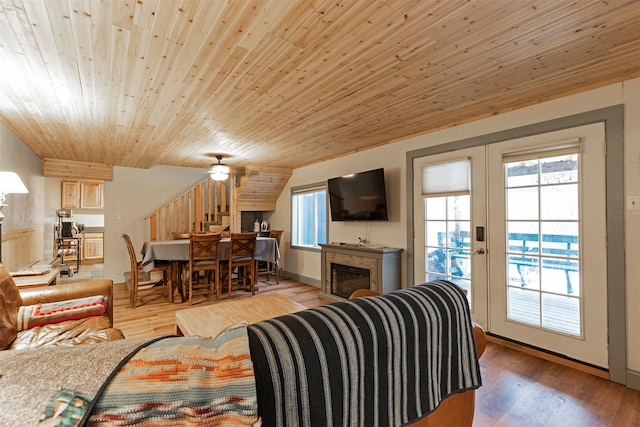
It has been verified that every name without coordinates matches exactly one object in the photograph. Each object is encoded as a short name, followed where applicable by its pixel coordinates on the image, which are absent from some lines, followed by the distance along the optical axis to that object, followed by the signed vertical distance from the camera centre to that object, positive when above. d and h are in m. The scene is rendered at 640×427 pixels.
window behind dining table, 5.31 +0.06
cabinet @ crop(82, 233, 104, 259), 7.48 -0.65
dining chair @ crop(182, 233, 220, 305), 4.11 -0.56
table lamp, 2.40 +0.29
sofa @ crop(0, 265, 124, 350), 1.65 -0.61
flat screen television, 3.88 +0.30
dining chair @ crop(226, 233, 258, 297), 4.47 -0.55
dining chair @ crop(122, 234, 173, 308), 3.93 -0.93
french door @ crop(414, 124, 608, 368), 2.31 -0.18
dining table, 4.08 -0.48
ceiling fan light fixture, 4.68 +0.76
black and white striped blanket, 0.69 -0.39
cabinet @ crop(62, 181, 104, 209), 7.03 +0.62
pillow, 1.86 -0.61
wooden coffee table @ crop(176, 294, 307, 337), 2.02 -0.73
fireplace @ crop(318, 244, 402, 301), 3.64 -0.69
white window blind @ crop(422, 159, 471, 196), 3.11 +0.44
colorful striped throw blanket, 0.53 -0.33
